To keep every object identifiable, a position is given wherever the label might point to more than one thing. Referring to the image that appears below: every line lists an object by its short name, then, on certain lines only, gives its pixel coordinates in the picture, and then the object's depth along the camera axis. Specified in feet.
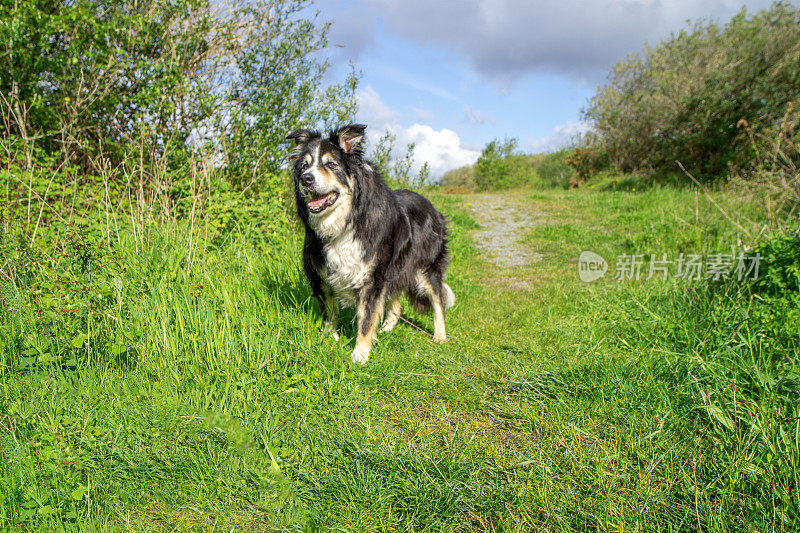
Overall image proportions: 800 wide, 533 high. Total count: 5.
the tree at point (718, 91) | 31.76
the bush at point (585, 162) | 57.57
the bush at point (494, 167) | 86.79
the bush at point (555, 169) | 67.96
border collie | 10.28
